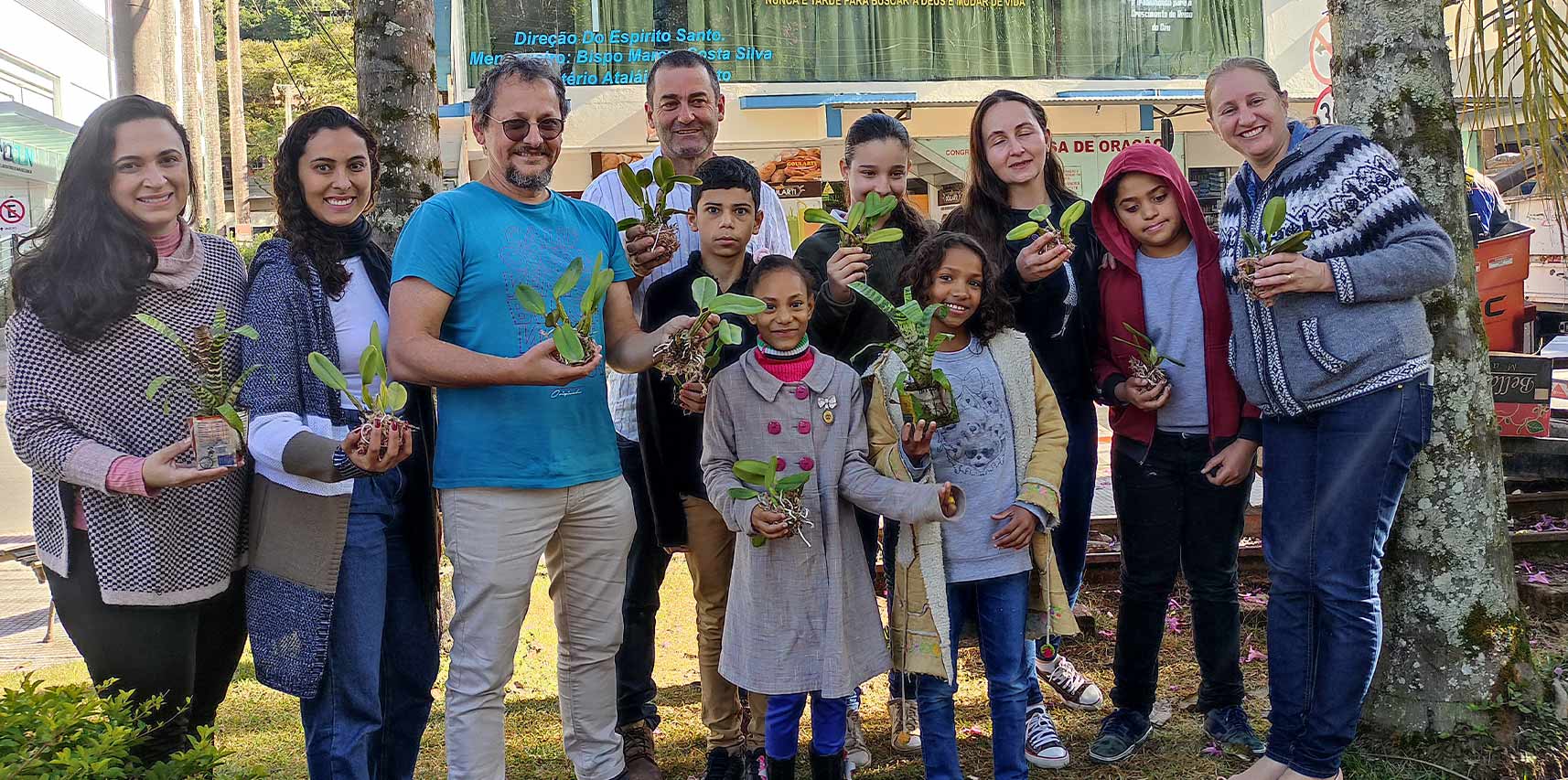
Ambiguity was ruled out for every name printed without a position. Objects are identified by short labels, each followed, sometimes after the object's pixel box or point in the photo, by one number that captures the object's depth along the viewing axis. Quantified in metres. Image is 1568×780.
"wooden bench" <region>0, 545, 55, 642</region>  5.18
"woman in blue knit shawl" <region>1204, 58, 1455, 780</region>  3.04
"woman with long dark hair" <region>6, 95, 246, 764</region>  2.59
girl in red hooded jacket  3.47
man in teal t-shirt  2.84
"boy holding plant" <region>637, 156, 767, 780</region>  3.50
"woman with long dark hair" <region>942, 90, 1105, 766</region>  3.69
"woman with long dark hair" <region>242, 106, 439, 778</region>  2.71
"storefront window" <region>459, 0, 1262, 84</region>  14.40
